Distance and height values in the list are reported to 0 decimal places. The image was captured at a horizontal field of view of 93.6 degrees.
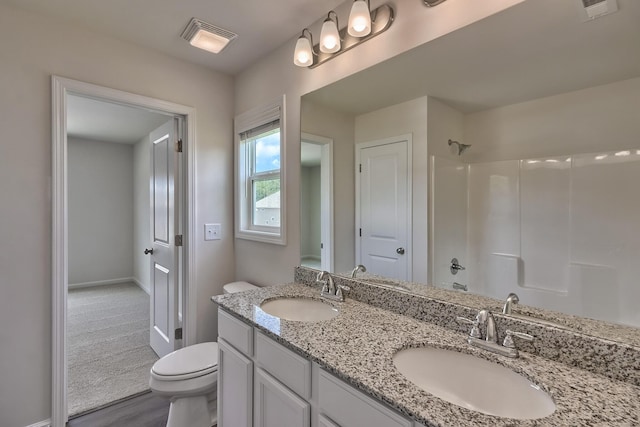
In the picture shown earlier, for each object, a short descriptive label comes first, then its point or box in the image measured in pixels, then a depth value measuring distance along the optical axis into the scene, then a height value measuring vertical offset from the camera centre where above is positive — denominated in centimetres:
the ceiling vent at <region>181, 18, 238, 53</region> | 175 +109
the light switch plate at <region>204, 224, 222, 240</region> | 231 -15
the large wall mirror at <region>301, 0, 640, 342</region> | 90 +19
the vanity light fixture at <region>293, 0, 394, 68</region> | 136 +88
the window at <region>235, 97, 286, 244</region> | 205 +28
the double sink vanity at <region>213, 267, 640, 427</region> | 72 -45
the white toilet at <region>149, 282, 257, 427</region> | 158 -91
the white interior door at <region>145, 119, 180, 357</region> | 231 -22
